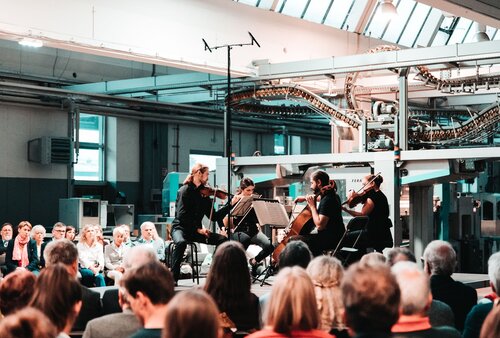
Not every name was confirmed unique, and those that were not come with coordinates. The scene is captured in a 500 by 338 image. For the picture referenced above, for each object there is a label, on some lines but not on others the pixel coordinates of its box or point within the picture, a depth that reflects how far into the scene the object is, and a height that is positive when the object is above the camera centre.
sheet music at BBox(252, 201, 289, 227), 8.84 -0.20
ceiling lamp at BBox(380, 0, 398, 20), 11.37 +2.48
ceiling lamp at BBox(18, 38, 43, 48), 10.39 +1.89
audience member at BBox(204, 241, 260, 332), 4.50 -0.46
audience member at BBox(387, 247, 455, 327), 4.37 -0.62
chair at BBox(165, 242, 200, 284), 9.20 -0.67
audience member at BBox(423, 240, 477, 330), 4.94 -0.53
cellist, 8.29 -0.20
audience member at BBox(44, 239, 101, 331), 5.08 -0.36
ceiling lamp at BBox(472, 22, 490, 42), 15.21 +2.90
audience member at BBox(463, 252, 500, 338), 4.16 -0.58
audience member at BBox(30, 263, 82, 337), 3.53 -0.43
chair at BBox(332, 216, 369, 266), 8.65 -0.41
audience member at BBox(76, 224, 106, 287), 10.17 -0.77
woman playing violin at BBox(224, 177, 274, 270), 9.16 -0.43
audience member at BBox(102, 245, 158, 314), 4.52 -0.33
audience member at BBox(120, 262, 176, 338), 3.45 -0.40
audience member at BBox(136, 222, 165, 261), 11.23 -0.59
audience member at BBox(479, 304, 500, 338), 2.65 -0.41
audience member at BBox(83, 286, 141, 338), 4.06 -0.64
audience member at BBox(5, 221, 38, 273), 10.56 -0.70
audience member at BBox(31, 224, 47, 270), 10.41 -0.54
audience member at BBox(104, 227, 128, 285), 10.85 -0.74
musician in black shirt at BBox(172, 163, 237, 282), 8.54 -0.21
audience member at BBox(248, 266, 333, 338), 3.16 -0.42
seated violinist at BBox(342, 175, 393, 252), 9.14 -0.25
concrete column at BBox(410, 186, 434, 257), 13.19 -0.37
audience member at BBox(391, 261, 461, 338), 3.37 -0.45
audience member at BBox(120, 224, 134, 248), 11.09 -0.57
